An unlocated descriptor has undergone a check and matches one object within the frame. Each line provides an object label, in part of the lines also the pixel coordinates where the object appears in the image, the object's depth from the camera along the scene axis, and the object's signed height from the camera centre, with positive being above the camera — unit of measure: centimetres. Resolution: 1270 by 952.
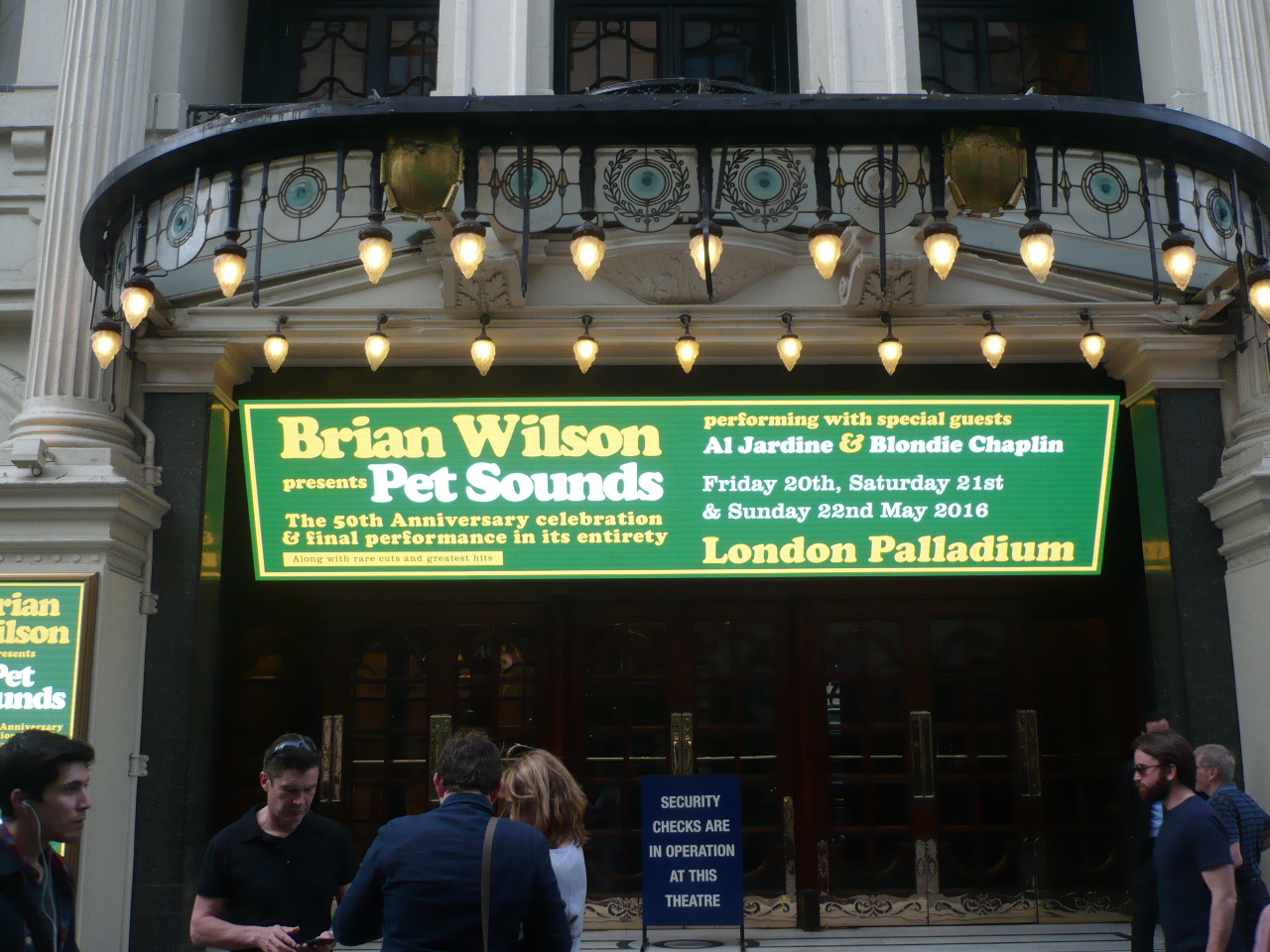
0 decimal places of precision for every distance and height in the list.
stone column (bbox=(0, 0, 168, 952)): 719 +168
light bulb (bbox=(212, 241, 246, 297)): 617 +251
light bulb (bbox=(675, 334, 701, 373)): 782 +255
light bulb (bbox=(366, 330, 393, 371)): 774 +256
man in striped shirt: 482 -54
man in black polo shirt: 380 -50
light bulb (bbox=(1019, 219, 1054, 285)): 600 +249
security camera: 712 +170
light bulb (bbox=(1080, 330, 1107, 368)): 790 +258
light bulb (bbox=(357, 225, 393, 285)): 607 +255
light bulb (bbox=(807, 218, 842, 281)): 600 +251
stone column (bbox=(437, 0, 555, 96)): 822 +491
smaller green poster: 703 +46
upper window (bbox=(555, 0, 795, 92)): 979 +589
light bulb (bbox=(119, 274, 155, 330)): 666 +250
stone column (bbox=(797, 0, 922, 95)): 827 +493
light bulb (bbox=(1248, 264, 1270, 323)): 657 +250
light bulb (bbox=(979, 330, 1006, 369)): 781 +256
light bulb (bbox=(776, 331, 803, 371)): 765 +250
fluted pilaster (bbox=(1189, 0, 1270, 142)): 809 +472
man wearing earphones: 286 -23
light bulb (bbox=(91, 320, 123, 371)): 712 +242
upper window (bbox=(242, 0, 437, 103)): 983 +586
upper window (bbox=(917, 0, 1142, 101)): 984 +586
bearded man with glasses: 401 -50
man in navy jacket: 312 -45
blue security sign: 746 -88
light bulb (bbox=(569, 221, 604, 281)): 600 +251
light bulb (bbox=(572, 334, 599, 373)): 770 +252
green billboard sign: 819 +169
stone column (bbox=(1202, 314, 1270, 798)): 746 +122
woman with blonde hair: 391 -31
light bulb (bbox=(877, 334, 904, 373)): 780 +253
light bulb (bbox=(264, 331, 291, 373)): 762 +252
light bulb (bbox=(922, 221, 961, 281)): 605 +253
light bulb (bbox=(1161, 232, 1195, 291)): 616 +251
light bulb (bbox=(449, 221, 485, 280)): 601 +253
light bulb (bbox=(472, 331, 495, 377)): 780 +254
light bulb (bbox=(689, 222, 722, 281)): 599 +250
